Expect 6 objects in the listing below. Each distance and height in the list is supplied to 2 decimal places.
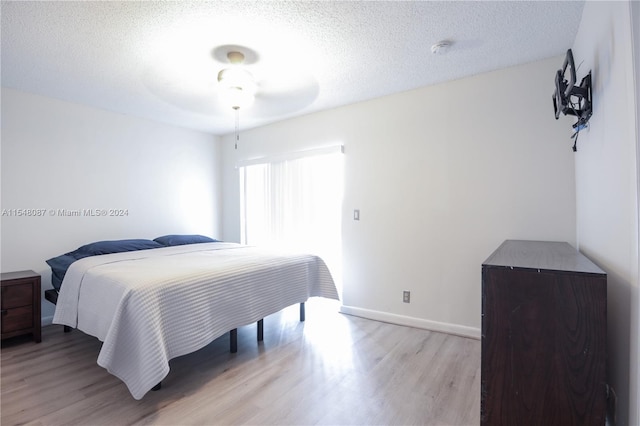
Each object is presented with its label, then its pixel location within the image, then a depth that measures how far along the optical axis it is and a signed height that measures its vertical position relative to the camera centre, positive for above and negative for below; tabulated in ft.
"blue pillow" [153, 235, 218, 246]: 11.73 -1.06
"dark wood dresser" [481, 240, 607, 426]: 3.43 -1.62
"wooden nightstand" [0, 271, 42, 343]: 8.05 -2.46
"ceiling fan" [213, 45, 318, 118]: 7.47 +3.87
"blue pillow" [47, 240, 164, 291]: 8.78 -1.21
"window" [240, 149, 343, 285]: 11.59 +0.34
